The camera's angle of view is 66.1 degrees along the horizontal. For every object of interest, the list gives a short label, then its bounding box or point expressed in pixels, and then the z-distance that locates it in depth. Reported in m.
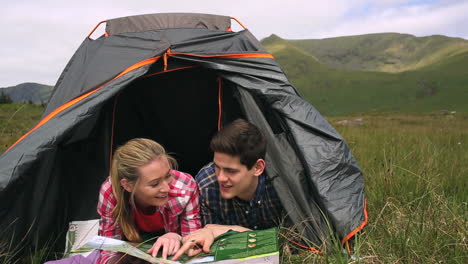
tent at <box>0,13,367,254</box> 2.30
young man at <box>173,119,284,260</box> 2.24
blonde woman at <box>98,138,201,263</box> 2.23
